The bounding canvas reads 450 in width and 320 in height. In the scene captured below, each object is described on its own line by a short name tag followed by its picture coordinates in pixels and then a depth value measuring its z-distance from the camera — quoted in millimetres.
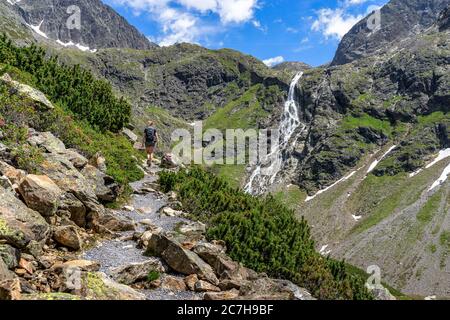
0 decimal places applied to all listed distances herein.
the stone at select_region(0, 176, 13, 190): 13028
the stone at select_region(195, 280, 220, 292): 13086
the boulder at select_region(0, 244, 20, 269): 10477
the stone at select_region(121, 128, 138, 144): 36375
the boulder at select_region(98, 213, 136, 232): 16844
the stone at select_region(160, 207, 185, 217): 20625
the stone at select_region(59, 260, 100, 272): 11659
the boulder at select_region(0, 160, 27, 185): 14164
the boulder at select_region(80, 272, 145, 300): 10266
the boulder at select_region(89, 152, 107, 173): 22250
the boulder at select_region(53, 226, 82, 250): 13516
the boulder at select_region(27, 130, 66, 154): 18812
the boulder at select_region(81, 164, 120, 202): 19078
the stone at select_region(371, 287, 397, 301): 20841
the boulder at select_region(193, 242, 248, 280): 14408
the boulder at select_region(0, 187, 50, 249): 11219
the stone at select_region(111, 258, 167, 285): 12597
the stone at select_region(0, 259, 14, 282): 9555
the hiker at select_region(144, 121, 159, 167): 30716
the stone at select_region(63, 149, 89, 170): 19266
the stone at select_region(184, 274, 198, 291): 13258
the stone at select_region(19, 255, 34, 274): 10953
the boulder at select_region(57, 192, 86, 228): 15141
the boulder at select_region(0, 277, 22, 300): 8929
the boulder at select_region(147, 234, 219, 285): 13828
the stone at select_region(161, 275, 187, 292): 13055
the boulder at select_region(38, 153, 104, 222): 16141
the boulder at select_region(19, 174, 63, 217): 13734
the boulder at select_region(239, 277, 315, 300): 10828
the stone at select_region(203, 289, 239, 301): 11734
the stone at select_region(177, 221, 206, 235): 17602
